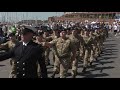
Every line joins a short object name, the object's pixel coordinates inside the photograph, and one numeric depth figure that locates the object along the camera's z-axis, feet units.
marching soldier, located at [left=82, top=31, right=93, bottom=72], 43.79
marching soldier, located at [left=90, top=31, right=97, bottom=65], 47.88
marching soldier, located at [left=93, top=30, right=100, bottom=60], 57.17
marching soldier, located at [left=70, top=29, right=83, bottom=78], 33.90
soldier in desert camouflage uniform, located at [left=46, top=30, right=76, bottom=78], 30.33
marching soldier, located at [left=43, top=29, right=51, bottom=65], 43.30
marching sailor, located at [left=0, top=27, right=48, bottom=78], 13.55
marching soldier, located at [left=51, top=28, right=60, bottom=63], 38.73
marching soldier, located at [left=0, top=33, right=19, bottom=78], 25.52
